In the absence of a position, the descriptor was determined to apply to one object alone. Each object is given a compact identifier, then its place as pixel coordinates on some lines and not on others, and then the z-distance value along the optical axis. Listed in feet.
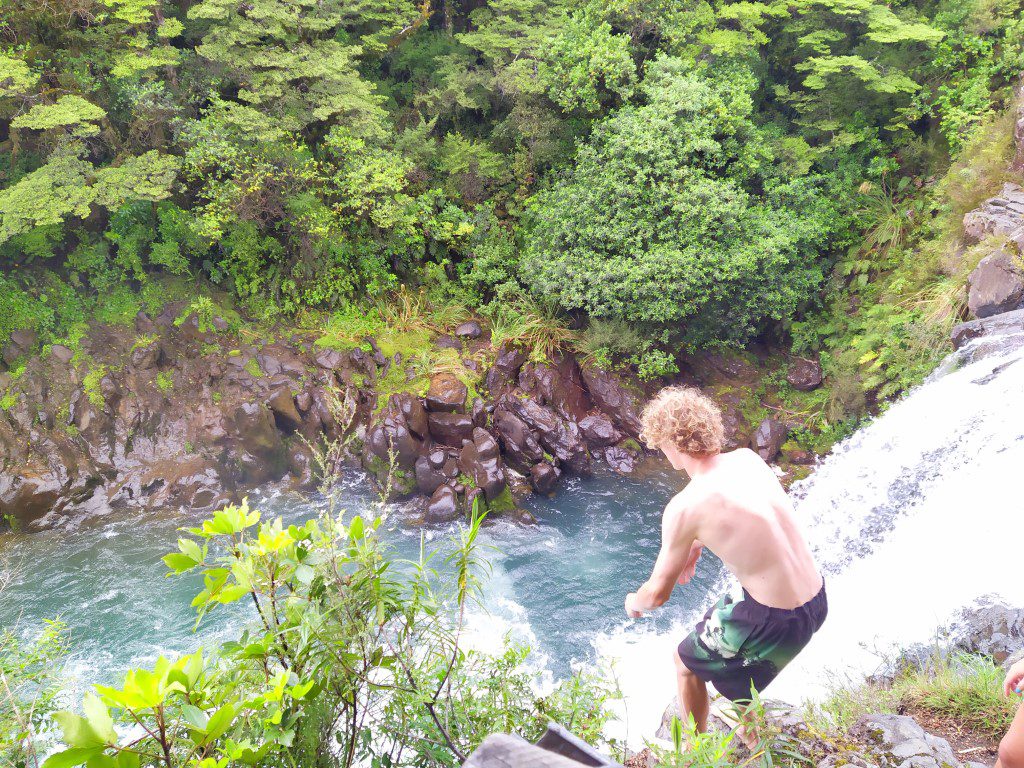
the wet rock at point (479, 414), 28.50
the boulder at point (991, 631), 11.31
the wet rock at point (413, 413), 27.84
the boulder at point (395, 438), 27.09
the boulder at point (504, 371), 29.73
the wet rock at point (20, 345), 27.69
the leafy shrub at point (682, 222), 27.66
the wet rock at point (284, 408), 28.48
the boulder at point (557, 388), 29.91
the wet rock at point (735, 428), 29.58
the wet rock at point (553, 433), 28.96
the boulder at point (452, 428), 28.04
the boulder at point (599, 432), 30.07
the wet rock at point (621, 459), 29.89
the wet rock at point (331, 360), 29.78
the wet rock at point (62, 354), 28.25
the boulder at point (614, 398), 30.42
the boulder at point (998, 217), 23.43
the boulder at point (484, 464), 26.84
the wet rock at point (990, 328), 20.52
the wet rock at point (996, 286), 21.40
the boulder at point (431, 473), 27.27
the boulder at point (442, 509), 26.27
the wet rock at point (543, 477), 28.04
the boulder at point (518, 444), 28.45
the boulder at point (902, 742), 8.00
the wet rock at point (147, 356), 29.17
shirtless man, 7.09
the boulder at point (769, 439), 29.22
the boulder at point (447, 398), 28.32
